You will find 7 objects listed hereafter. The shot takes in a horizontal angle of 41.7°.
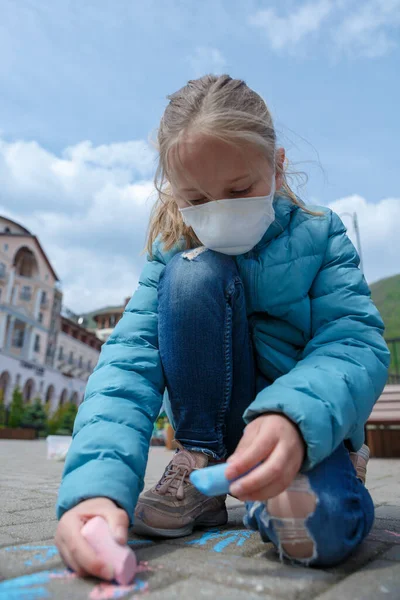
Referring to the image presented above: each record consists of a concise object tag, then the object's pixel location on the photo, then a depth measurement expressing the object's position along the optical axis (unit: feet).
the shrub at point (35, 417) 69.10
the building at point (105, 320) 164.86
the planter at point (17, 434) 59.36
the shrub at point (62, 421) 72.23
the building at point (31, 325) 101.50
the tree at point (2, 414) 69.58
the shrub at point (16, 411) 68.69
